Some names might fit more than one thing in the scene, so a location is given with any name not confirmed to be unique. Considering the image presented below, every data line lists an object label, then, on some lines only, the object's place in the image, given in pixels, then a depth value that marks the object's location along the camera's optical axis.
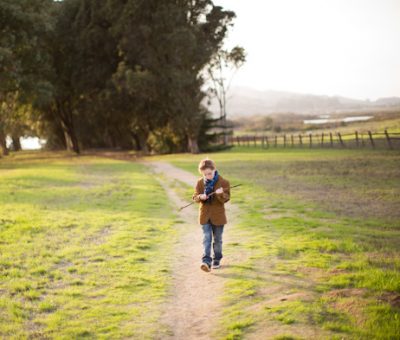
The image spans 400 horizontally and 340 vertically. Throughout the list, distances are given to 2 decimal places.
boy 8.20
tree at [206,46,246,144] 56.91
